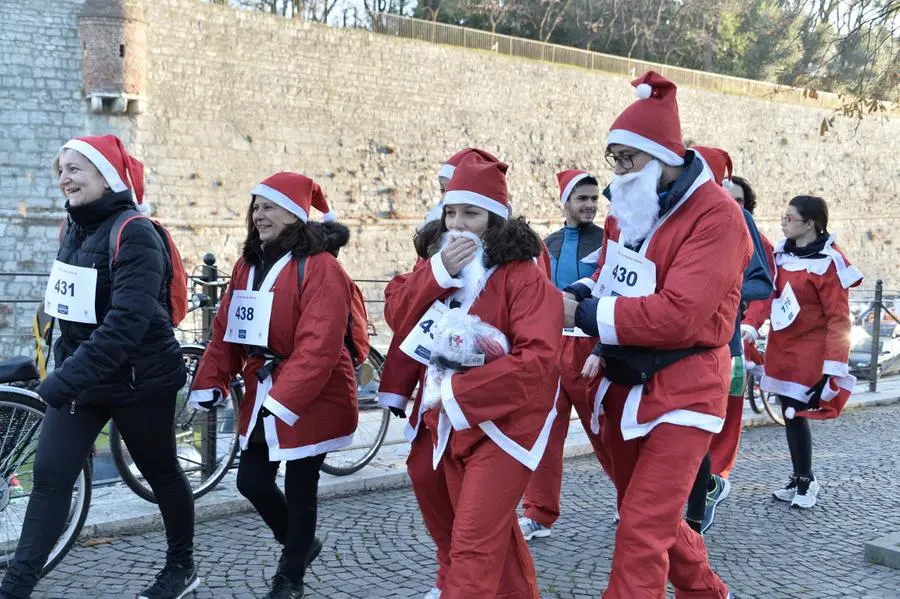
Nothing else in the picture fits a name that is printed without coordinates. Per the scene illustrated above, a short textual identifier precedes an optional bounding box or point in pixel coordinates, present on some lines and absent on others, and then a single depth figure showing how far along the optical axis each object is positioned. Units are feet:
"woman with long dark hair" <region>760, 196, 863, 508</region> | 18.70
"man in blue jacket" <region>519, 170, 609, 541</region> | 16.14
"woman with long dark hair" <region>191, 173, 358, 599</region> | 12.25
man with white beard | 10.14
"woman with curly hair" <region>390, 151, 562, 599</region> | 10.19
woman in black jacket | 11.52
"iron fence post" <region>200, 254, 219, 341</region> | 20.22
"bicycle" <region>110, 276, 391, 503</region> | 16.97
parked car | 44.04
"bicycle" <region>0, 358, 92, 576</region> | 13.92
